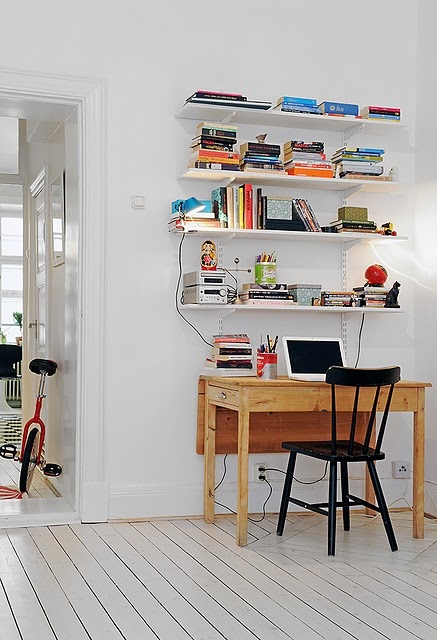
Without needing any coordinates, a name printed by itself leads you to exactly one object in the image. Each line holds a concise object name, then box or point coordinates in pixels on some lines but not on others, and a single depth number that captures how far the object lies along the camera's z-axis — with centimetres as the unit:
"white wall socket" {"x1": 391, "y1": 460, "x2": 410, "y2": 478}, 495
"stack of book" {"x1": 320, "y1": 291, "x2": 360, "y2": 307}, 464
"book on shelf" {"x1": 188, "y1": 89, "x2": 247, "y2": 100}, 436
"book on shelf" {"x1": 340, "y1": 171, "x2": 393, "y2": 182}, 468
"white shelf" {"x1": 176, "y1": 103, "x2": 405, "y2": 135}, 446
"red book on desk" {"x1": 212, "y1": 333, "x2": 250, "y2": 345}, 437
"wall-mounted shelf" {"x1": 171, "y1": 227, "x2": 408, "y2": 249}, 445
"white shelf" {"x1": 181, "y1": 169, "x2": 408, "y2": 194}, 445
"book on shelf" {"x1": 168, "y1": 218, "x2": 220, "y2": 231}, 439
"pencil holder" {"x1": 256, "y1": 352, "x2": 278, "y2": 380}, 431
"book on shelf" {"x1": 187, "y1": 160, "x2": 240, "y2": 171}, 441
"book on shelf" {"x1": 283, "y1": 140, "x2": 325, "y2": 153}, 459
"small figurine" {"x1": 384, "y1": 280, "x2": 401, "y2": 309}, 476
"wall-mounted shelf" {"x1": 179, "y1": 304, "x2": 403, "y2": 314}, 441
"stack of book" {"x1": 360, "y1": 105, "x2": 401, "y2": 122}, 471
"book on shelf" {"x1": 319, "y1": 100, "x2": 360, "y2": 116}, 463
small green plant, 1130
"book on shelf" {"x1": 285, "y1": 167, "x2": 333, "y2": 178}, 459
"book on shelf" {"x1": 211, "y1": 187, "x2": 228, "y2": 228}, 447
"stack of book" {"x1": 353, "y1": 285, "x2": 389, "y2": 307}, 472
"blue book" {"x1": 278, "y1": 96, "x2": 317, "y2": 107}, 454
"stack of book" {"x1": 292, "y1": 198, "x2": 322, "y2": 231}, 464
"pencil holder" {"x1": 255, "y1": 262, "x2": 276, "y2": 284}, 458
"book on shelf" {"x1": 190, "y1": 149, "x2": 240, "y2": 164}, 441
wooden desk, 398
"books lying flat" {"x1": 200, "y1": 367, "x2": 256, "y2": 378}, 435
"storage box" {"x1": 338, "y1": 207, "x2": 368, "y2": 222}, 470
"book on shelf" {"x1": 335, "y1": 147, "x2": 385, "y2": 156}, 468
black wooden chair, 382
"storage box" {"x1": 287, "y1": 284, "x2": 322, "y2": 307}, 460
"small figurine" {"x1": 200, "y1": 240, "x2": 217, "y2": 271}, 446
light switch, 451
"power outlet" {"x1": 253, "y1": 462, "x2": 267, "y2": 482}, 472
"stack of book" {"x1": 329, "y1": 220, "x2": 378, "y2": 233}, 468
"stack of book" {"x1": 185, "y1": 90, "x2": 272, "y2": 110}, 437
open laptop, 436
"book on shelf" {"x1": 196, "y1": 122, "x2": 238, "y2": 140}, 441
